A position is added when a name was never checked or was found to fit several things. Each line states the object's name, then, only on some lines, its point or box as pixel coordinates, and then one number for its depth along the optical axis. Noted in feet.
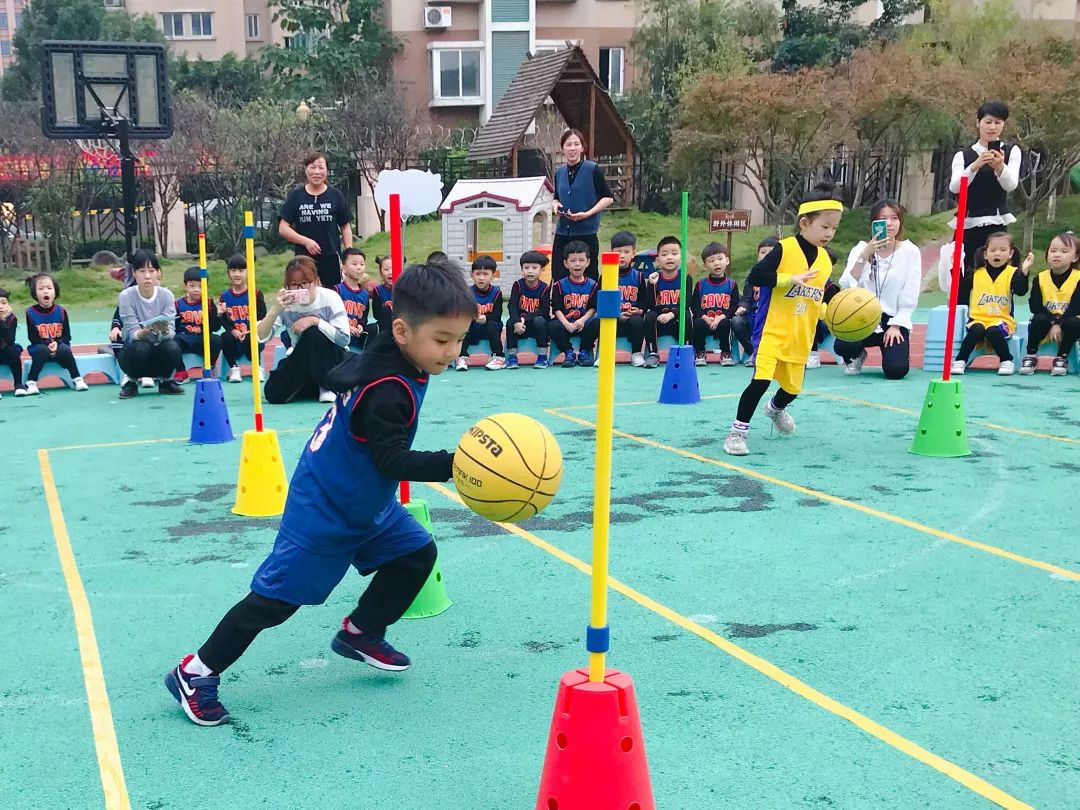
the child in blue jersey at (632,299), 42.32
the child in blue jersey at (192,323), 39.40
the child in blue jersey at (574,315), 41.81
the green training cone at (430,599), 15.57
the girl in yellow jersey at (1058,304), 37.58
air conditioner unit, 130.72
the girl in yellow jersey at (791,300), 24.38
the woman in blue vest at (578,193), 38.81
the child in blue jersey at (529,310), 42.80
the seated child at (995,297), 37.94
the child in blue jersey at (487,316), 42.45
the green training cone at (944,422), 24.73
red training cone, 9.27
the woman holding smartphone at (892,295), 36.99
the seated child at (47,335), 37.83
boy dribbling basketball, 11.34
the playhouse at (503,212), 63.82
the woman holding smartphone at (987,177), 35.06
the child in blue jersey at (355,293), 38.75
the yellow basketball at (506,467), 10.71
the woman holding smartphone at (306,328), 31.91
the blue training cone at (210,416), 27.32
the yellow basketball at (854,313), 25.99
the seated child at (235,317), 39.50
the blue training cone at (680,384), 32.32
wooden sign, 46.88
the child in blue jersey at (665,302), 41.83
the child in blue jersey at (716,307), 41.60
